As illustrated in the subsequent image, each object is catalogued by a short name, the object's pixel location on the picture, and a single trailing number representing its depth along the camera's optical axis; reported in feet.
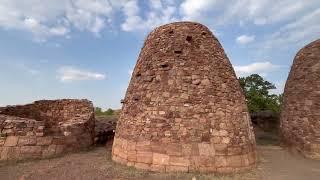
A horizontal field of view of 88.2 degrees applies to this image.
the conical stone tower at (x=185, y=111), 13.38
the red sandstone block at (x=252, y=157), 14.39
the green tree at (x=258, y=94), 42.10
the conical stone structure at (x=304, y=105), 17.98
